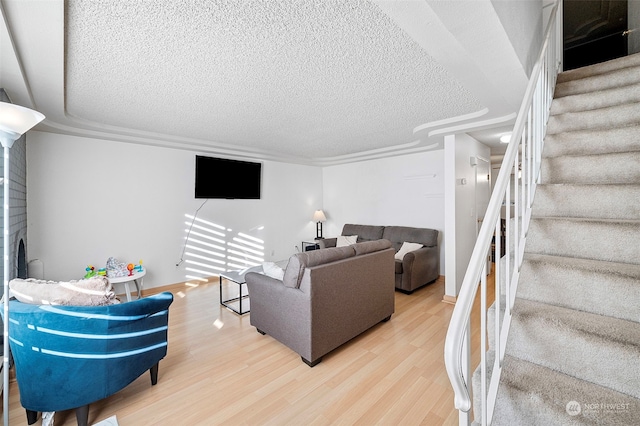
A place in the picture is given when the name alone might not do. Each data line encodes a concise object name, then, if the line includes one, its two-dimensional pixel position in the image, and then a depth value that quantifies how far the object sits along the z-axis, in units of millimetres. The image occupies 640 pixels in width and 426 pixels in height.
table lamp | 6172
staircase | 1003
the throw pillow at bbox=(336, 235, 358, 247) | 5160
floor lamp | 1333
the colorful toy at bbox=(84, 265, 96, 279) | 3325
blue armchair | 1537
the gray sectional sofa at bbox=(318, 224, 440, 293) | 3898
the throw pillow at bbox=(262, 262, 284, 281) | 2613
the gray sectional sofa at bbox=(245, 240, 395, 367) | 2236
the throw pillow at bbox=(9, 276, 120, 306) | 1614
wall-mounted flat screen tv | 4547
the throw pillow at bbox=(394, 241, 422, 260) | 4261
